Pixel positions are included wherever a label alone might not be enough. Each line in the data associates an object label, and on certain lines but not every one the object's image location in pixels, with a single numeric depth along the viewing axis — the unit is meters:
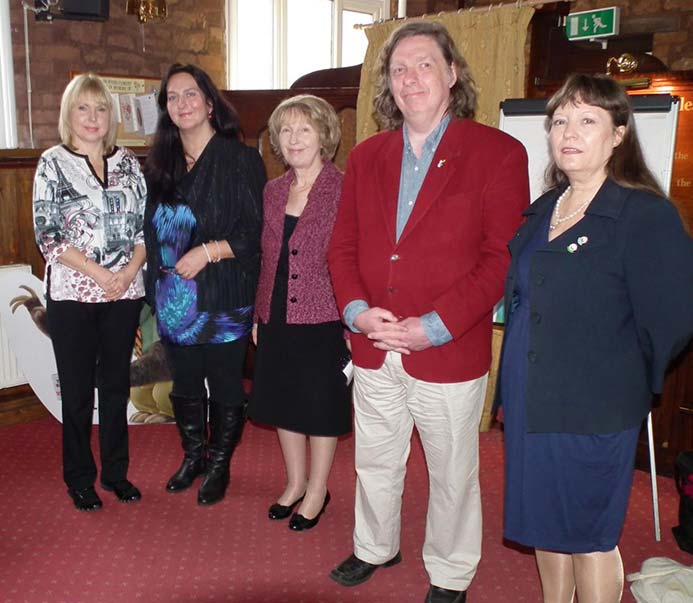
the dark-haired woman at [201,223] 2.57
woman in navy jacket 1.56
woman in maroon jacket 2.41
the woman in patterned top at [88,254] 2.53
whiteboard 2.60
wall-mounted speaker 4.14
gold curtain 3.40
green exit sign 3.44
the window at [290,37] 5.64
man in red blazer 1.88
